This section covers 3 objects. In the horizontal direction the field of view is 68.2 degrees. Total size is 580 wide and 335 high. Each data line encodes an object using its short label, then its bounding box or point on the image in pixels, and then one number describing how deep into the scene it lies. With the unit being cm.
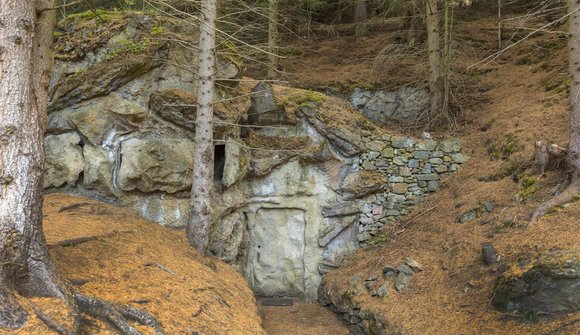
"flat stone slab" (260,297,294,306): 1020
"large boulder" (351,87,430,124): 1285
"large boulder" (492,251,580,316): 503
